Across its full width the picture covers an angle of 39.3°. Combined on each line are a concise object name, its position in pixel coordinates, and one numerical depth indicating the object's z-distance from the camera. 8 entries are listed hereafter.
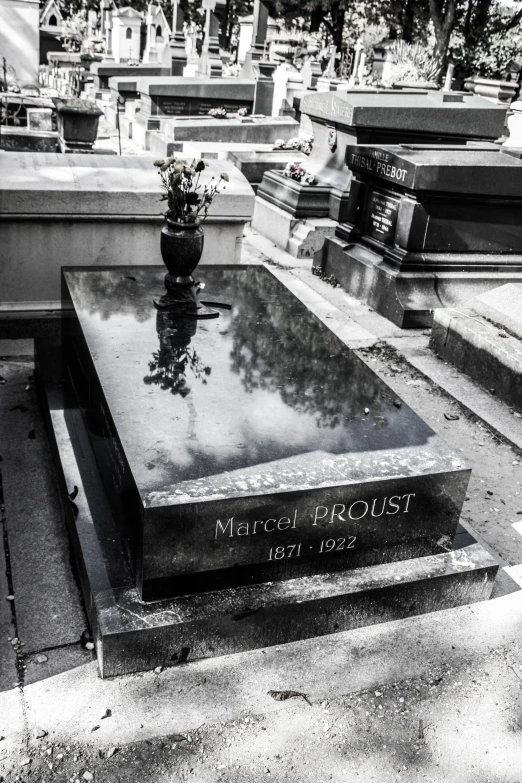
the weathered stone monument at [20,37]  22.12
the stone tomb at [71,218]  6.27
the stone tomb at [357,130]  10.25
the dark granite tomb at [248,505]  3.26
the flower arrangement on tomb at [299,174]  10.57
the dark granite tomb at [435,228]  7.83
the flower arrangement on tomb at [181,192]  5.21
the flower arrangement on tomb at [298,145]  12.94
